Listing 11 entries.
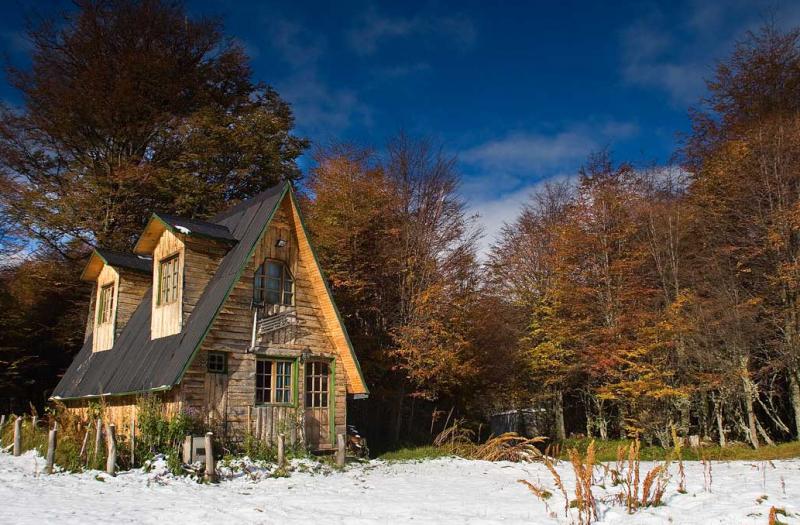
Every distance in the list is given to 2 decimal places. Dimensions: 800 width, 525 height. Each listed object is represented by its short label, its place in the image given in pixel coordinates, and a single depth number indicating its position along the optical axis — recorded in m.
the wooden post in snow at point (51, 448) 11.91
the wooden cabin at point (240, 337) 14.27
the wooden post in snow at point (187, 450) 12.80
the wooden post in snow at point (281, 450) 13.52
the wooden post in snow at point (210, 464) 12.01
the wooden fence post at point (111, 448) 11.66
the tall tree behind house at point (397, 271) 21.34
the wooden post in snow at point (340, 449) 14.87
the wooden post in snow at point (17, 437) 14.45
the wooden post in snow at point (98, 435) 12.16
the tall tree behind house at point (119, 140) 25.50
